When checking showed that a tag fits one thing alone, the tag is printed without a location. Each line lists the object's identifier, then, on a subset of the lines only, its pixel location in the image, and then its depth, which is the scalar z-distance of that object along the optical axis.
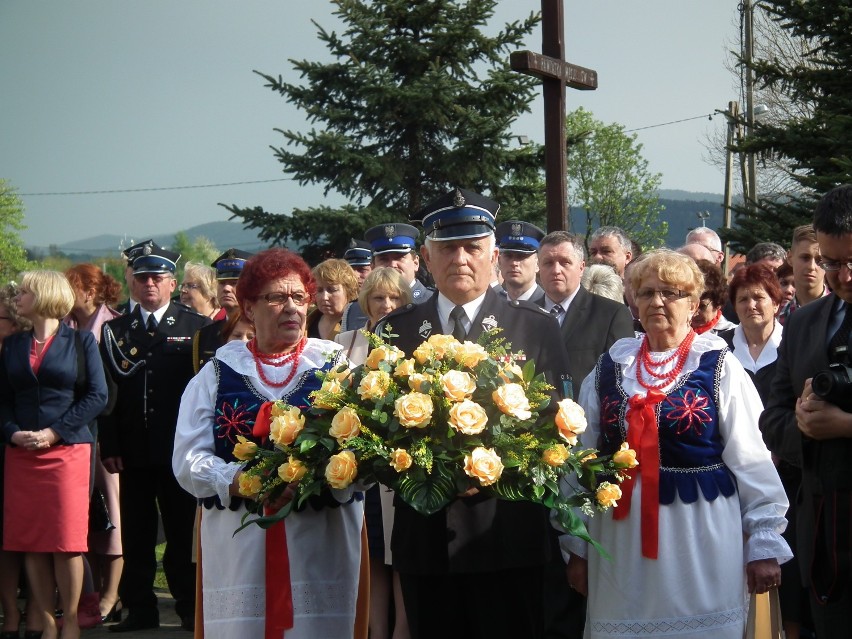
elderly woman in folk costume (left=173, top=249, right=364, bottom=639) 4.19
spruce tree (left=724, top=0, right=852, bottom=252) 12.91
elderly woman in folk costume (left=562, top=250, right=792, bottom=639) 4.02
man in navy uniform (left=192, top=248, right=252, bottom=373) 7.01
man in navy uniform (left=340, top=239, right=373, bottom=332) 8.64
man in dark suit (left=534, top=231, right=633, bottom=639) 5.95
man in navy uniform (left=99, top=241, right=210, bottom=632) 7.29
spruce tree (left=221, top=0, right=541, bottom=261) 20.69
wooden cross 10.39
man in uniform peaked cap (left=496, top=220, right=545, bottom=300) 6.80
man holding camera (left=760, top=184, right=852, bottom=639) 3.45
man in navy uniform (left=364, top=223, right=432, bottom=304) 7.32
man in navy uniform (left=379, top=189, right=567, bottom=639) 3.80
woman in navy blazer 6.82
